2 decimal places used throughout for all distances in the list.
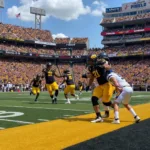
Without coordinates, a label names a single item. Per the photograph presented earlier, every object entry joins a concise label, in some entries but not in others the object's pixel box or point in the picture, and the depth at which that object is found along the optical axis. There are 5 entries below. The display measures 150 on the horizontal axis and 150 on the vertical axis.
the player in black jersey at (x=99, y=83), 7.20
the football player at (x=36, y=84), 17.00
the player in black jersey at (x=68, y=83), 14.58
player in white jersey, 6.87
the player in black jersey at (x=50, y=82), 13.37
